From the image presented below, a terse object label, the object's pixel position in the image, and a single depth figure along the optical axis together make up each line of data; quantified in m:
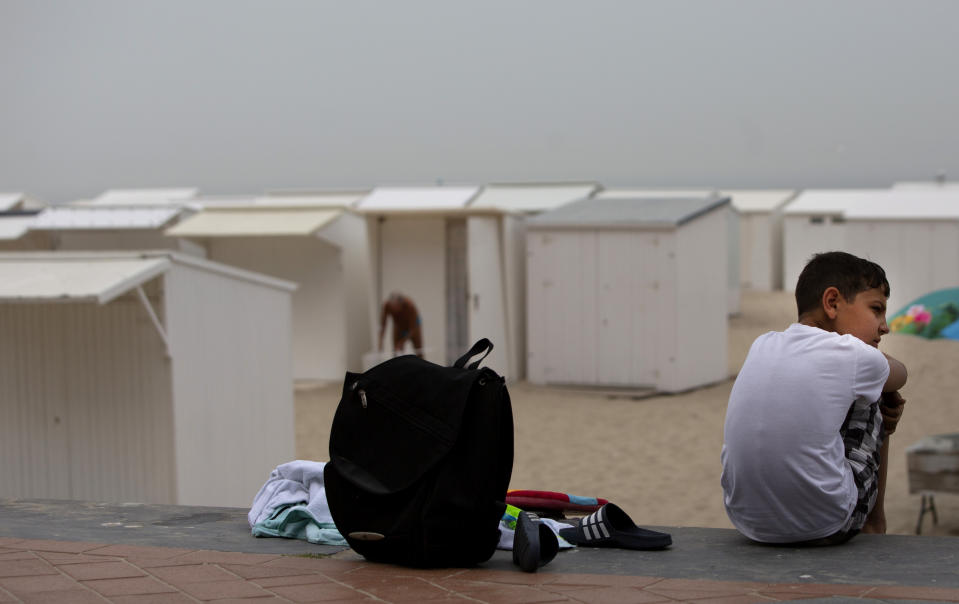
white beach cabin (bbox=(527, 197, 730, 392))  14.74
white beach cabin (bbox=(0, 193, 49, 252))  15.65
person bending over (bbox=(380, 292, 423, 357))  15.16
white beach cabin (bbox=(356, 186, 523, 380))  15.92
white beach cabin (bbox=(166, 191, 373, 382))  15.75
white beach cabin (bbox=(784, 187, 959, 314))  18.22
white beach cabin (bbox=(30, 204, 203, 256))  15.46
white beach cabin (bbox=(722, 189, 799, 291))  29.33
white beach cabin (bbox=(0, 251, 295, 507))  7.83
